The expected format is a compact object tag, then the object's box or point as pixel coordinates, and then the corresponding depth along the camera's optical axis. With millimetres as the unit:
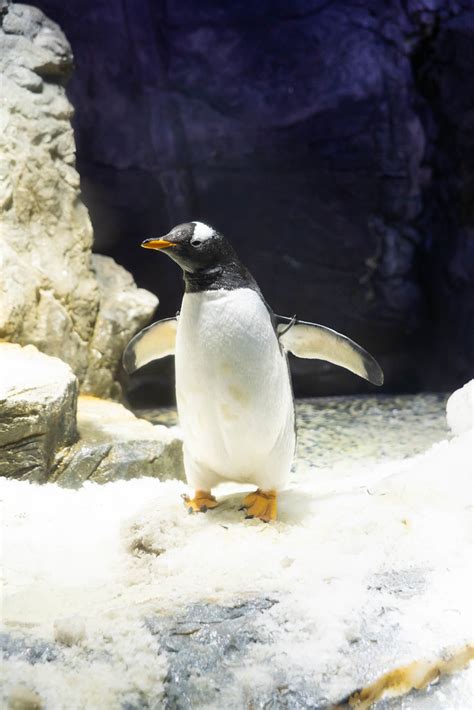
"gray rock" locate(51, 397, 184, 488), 2316
